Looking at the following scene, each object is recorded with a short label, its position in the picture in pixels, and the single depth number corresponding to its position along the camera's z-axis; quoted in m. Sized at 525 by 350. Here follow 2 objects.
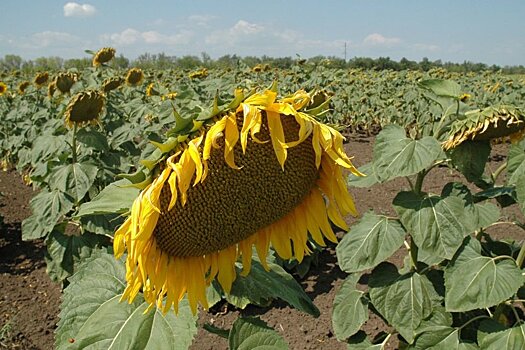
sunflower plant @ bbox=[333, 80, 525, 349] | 2.06
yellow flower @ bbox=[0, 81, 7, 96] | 8.54
